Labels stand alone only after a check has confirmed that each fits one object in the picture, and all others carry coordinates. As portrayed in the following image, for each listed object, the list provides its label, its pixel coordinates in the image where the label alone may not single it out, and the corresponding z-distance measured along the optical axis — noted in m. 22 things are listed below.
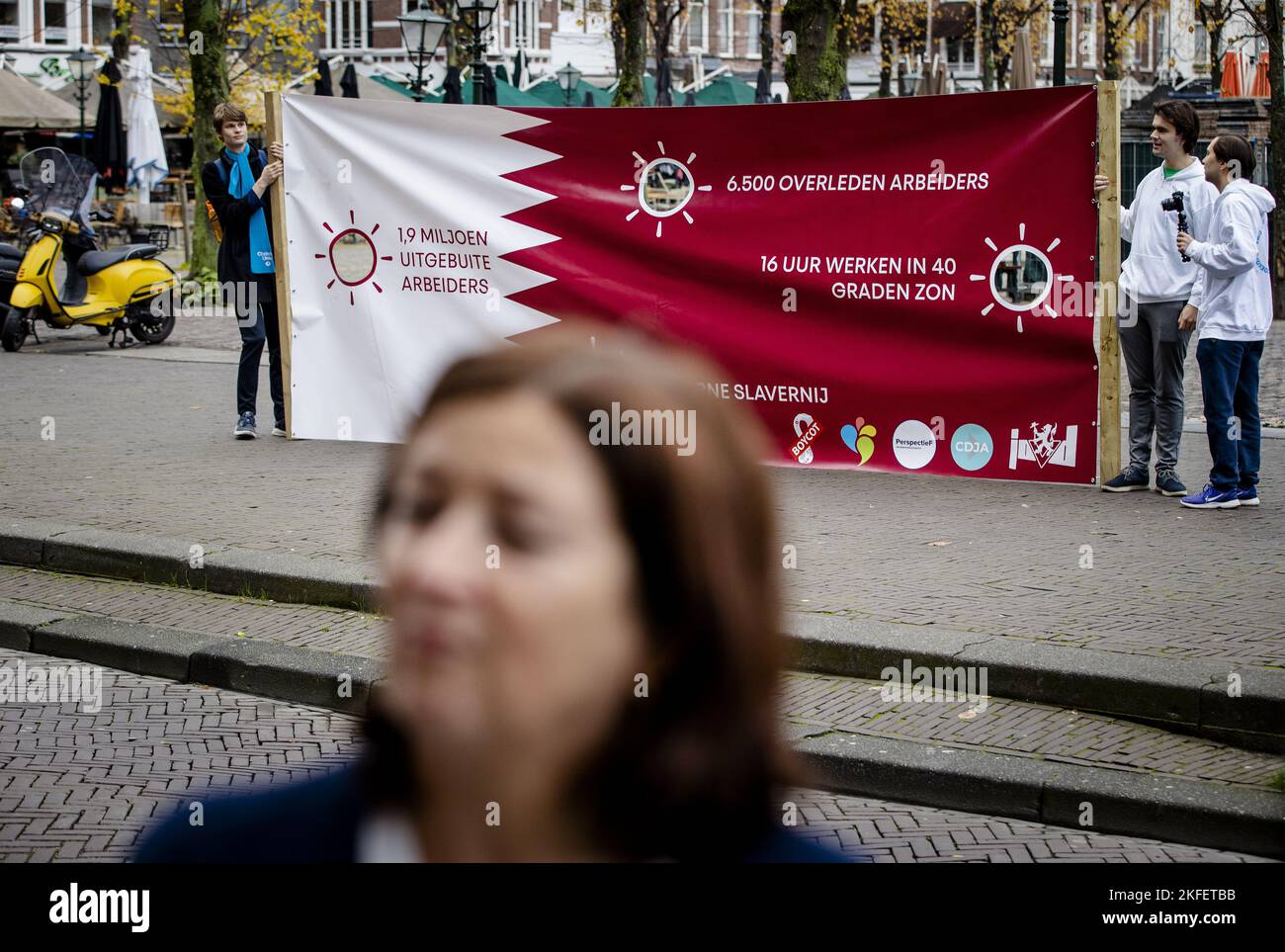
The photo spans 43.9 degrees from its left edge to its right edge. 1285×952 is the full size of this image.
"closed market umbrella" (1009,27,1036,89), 17.08
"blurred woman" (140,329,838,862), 1.05
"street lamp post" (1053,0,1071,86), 16.97
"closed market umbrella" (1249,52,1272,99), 26.75
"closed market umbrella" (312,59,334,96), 26.58
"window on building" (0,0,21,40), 52.56
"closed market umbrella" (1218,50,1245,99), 27.58
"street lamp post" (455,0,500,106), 19.19
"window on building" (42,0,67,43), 53.38
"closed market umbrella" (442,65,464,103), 23.80
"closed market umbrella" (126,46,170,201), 30.19
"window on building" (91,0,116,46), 54.31
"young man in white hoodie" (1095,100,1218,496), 8.20
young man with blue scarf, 10.34
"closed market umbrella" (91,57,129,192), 27.28
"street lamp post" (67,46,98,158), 32.97
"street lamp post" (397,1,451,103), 20.44
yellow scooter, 16.75
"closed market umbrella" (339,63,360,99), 27.91
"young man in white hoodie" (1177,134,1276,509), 7.92
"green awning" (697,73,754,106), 44.81
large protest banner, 8.34
